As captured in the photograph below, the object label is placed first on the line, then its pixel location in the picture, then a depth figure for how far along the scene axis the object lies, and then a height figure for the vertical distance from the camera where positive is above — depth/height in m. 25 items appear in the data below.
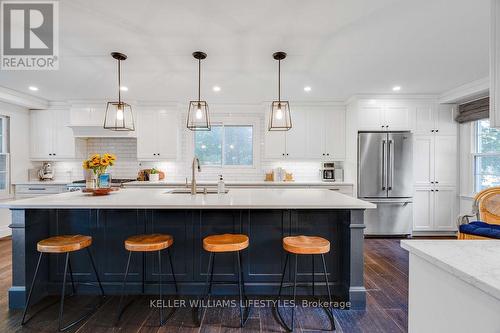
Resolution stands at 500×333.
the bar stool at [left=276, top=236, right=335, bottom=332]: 2.02 -0.66
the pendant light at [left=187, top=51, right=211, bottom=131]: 2.82 +1.25
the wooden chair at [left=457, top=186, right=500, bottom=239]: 3.03 -0.65
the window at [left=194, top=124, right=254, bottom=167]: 5.37 +0.39
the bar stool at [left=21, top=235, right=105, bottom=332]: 2.06 -0.68
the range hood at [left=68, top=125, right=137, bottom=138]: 4.82 +0.64
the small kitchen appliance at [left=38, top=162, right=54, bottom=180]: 5.08 -0.15
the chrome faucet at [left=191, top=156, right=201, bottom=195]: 2.87 -0.26
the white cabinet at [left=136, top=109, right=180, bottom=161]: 5.01 +0.62
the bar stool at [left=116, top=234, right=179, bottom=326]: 2.09 -0.67
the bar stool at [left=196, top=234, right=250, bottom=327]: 2.02 -0.65
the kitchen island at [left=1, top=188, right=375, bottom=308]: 2.53 -0.75
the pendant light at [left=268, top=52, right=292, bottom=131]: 2.86 +0.72
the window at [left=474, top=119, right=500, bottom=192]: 4.15 +0.17
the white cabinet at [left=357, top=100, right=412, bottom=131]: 4.53 +0.91
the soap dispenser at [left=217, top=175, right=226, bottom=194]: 2.93 -0.26
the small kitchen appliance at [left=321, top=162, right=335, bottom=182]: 5.03 -0.17
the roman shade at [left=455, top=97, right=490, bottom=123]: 3.95 +0.92
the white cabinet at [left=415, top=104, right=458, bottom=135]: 4.52 +0.83
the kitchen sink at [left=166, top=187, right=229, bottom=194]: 3.20 -0.34
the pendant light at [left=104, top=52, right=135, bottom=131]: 2.89 +0.72
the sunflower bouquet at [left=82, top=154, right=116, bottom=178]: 2.75 +0.02
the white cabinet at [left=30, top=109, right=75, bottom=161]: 5.05 +0.58
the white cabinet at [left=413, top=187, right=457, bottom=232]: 4.52 -0.78
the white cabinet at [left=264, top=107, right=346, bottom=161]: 5.02 +0.56
